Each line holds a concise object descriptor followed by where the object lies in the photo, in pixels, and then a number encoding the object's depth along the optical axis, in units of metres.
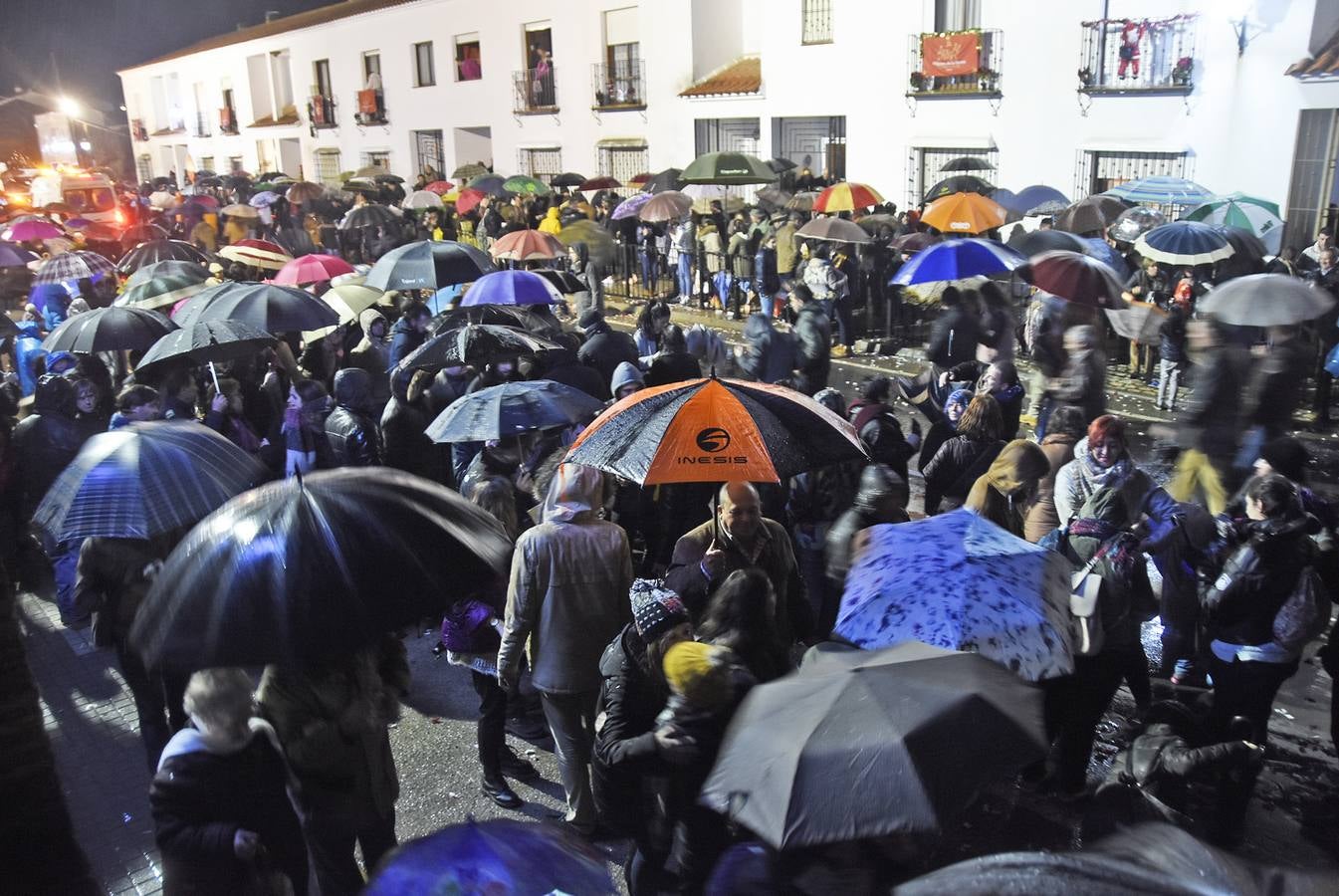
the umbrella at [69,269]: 11.66
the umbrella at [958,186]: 15.76
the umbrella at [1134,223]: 12.09
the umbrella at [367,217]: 16.84
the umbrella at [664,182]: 18.72
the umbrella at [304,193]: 22.25
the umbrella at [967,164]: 17.59
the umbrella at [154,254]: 12.29
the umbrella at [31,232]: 17.44
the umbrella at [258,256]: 11.69
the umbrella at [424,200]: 20.47
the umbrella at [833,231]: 12.43
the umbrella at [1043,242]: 10.34
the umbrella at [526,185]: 19.95
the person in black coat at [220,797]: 3.12
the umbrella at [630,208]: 16.48
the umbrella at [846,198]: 14.31
